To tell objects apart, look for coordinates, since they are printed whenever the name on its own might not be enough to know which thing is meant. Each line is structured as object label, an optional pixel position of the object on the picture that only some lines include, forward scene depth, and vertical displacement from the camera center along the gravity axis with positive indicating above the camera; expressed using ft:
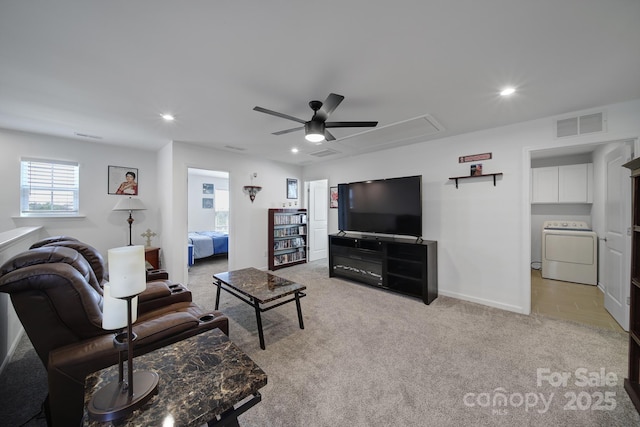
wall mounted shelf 10.31 +1.66
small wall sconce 16.06 +1.62
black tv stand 11.25 -2.74
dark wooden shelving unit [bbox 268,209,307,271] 16.94 -1.87
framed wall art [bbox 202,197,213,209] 24.48 +1.04
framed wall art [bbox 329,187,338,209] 16.93 +1.13
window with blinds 11.74 +1.37
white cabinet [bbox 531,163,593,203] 13.87 +1.75
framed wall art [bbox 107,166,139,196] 13.91 +1.99
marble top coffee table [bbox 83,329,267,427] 2.76 -2.36
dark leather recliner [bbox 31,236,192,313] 7.04 -2.39
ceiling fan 6.97 +2.81
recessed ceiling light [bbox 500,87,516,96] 7.21 +3.78
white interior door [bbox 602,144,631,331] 8.30 -0.90
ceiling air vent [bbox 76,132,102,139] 11.81 +3.97
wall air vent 8.34 +3.19
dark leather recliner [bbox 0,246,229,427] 3.94 -2.11
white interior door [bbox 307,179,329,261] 19.62 -0.56
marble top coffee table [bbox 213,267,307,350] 7.64 -2.69
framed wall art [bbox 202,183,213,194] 24.51 +2.59
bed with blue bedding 18.01 -2.43
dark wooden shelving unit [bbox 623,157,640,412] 5.46 -2.13
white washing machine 13.01 -2.32
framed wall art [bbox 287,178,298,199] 18.84 +2.00
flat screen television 11.99 +0.37
